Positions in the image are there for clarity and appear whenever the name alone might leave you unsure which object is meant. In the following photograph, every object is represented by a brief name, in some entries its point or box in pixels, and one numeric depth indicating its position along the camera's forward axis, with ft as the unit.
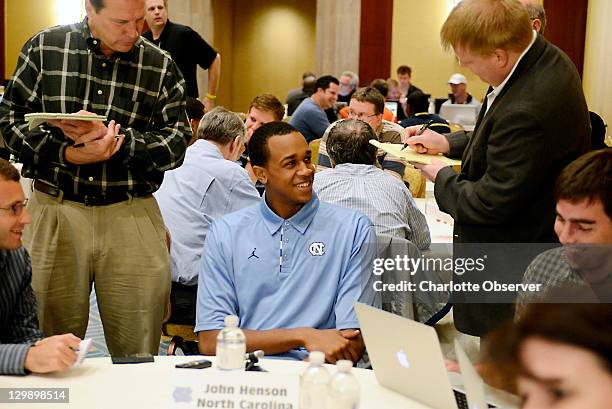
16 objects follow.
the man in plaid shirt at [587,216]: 7.29
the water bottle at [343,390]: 6.12
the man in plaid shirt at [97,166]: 10.03
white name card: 6.40
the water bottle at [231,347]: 7.33
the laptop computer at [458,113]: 36.68
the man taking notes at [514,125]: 8.77
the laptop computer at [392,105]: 39.75
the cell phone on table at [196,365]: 7.57
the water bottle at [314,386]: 6.23
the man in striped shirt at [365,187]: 13.12
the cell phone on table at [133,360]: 7.72
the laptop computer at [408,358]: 6.12
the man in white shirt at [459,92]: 42.01
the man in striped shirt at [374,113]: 20.83
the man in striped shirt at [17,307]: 7.29
